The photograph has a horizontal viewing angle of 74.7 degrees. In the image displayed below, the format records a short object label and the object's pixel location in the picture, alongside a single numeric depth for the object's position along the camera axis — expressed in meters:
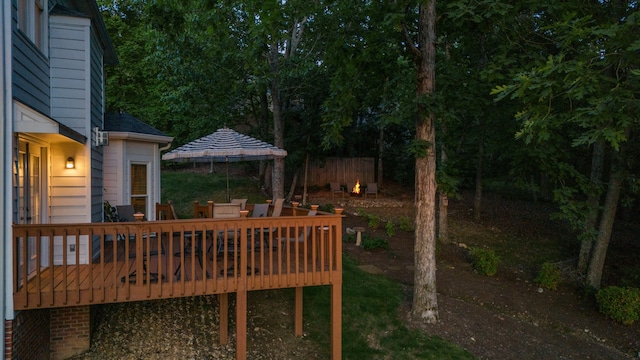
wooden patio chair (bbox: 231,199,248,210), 8.48
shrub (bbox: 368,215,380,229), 13.97
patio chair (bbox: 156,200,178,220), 8.86
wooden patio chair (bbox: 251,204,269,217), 8.06
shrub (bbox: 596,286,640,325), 8.34
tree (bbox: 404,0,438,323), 7.64
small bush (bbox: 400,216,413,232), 14.11
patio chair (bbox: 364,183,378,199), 19.06
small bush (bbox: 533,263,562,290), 9.88
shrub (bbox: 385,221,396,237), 13.14
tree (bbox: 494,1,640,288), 6.08
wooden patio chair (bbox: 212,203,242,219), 6.79
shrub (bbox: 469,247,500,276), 10.31
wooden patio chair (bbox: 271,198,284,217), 7.77
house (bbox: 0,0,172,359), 4.44
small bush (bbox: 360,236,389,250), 11.78
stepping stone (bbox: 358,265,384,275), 9.89
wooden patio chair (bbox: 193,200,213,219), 9.05
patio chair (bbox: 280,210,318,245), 7.31
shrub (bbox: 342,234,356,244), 12.49
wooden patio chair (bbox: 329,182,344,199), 19.02
